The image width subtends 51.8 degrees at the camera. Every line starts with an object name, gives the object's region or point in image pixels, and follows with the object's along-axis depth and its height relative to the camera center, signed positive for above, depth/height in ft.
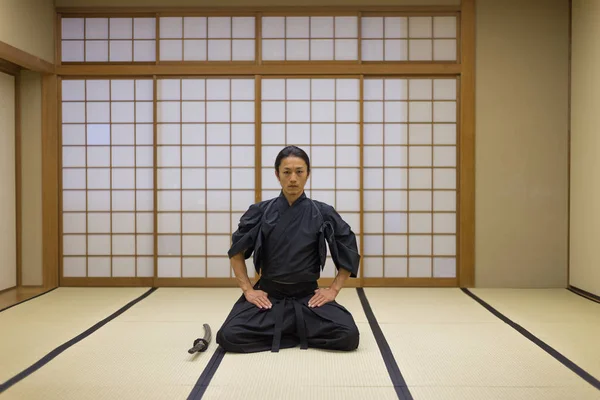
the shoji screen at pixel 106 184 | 17.88 +0.10
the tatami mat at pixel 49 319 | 10.41 -2.83
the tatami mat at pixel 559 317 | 10.69 -2.79
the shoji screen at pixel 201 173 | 17.83 +0.43
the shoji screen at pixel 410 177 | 17.74 +0.34
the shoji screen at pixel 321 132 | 17.75 +1.63
